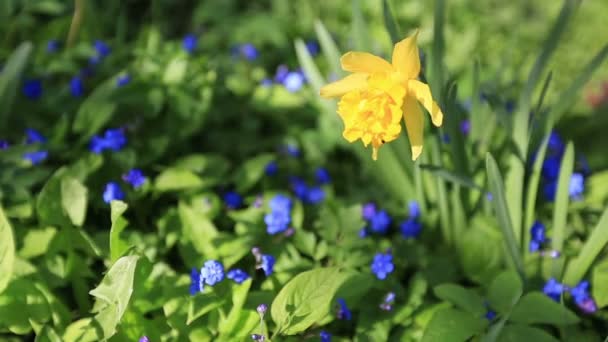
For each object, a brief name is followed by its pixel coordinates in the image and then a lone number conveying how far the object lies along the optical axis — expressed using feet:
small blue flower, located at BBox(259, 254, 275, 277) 2.43
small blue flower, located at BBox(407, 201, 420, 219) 2.71
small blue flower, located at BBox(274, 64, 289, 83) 3.11
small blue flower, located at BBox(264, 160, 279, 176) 2.85
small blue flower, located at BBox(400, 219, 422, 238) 2.67
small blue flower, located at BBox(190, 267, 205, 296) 2.38
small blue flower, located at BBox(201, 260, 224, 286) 2.35
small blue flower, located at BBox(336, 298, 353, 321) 2.45
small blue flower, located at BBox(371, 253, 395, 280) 2.49
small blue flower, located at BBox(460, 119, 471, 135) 2.96
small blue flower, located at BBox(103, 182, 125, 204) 2.56
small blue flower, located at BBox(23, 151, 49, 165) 2.67
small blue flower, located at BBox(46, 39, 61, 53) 3.05
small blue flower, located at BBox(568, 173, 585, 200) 2.71
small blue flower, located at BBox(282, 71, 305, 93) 3.02
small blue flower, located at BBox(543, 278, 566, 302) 2.51
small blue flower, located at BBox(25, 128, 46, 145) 2.74
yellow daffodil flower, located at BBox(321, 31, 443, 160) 2.23
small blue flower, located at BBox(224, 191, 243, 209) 2.75
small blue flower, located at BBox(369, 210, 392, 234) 2.68
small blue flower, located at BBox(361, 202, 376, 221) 2.72
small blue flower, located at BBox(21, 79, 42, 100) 2.89
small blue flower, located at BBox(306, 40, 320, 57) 3.32
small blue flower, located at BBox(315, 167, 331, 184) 2.88
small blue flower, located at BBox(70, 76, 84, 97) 2.89
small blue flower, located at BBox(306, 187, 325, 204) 2.80
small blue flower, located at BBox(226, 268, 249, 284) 2.42
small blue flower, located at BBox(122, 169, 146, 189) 2.63
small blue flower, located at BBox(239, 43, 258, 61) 3.16
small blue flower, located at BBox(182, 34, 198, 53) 3.05
